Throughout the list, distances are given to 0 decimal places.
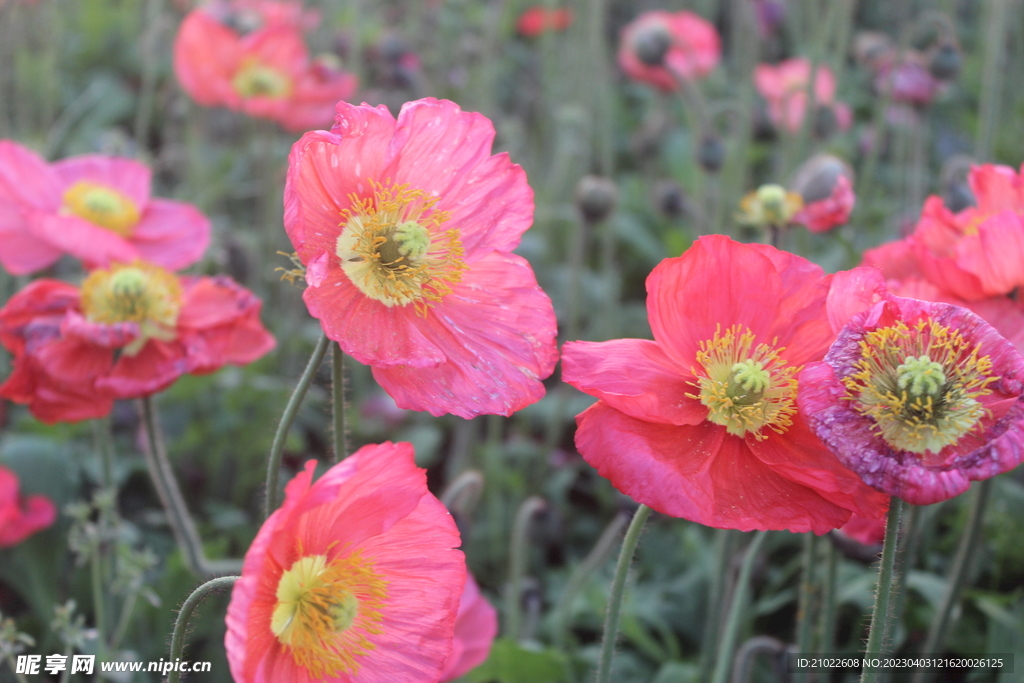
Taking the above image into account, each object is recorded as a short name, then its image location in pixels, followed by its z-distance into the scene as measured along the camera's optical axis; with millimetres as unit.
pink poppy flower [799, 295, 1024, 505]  444
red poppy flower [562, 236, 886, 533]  457
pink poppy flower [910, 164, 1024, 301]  507
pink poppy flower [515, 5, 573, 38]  1257
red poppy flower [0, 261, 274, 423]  535
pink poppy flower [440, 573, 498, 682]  561
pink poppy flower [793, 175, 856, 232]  618
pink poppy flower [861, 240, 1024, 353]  510
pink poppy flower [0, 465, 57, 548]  622
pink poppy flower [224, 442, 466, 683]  443
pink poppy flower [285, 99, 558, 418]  472
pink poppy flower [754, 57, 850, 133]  1041
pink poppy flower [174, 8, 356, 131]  926
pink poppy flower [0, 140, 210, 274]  592
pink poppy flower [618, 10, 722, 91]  1071
